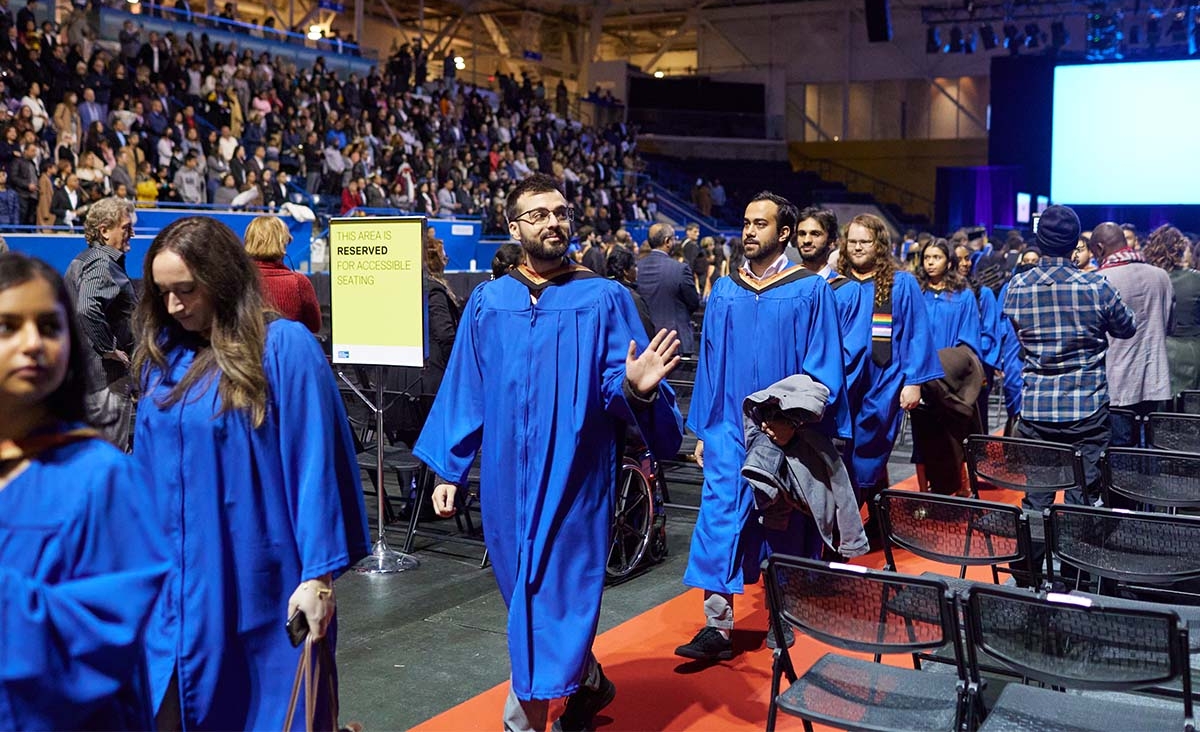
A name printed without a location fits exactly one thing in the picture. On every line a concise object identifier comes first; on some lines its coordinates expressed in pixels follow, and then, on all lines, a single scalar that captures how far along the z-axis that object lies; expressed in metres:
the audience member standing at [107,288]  5.57
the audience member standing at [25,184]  12.16
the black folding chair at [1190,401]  6.77
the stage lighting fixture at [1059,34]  21.23
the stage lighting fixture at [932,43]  22.88
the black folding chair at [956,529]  3.90
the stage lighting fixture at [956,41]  22.69
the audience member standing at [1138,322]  6.47
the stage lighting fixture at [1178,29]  19.47
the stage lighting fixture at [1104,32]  19.08
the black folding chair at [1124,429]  6.63
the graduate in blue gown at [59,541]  1.64
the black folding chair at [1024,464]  4.98
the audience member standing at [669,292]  9.55
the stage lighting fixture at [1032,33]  21.47
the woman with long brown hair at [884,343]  5.93
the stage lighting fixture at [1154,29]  19.77
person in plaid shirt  5.24
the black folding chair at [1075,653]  2.79
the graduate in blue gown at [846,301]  5.33
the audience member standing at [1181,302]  7.17
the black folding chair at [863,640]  3.00
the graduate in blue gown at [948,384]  7.00
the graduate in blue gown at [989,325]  8.41
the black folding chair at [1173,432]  5.61
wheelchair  5.76
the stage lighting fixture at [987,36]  22.12
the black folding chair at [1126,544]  3.63
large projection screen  18.48
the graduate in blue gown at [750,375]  4.41
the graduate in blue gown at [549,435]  3.41
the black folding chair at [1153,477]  4.66
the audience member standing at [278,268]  5.34
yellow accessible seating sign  5.84
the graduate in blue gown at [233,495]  2.40
